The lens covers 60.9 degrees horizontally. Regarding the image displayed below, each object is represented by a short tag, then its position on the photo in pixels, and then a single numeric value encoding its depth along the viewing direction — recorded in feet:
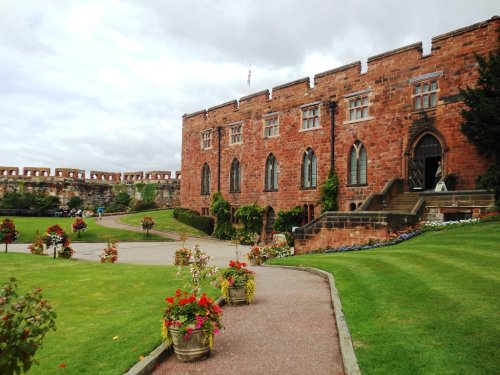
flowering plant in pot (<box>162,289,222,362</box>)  21.39
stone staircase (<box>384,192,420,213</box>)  69.20
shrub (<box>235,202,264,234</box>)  106.22
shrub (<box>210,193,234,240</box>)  113.70
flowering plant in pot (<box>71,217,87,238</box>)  92.89
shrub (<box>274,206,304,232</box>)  96.53
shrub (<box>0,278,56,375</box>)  12.25
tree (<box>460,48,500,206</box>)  58.67
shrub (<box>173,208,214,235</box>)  119.85
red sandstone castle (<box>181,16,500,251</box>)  70.46
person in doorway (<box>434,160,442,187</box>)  73.26
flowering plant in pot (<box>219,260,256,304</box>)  32.48
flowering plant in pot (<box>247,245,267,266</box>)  61.93
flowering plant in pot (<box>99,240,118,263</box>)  60.90
